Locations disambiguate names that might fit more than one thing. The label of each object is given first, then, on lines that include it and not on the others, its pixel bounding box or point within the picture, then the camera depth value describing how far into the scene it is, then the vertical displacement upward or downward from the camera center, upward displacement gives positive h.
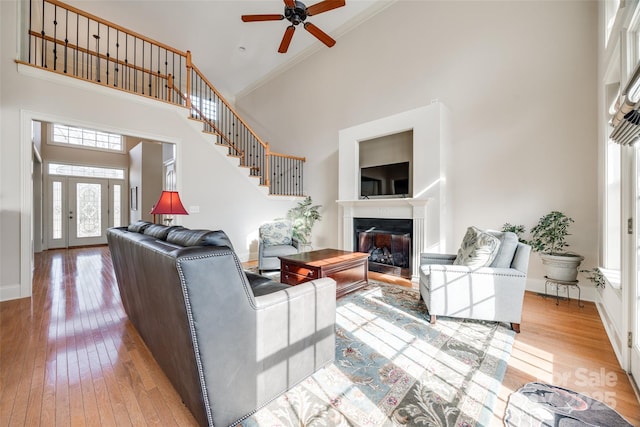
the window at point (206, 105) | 7.72 +3.37
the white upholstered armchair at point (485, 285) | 2.25 -0.65
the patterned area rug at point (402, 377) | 1.34 -1.06
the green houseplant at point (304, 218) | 5.52 -0.11
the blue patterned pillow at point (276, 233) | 4.54 -0.37
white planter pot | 2.82 -0.58
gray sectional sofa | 1.10 -0.58
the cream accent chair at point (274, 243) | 4.25 -0.55
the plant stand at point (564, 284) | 2.82 -0.79
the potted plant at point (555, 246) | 2.84 -0.38
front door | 7.18 +0.06
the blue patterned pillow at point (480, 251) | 2.33 -0.34
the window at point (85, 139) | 7.27 +2.22
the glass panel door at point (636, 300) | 1.57 -0.53
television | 4.31 +0.59
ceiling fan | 3.18 +2.68
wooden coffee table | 2.95 -0.68
